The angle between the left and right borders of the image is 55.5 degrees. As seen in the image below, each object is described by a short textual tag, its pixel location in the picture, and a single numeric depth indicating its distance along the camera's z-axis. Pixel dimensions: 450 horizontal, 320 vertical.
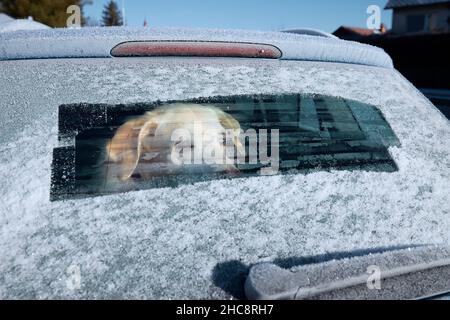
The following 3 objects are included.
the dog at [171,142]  1.29
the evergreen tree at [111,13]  58.92
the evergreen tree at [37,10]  27.73
